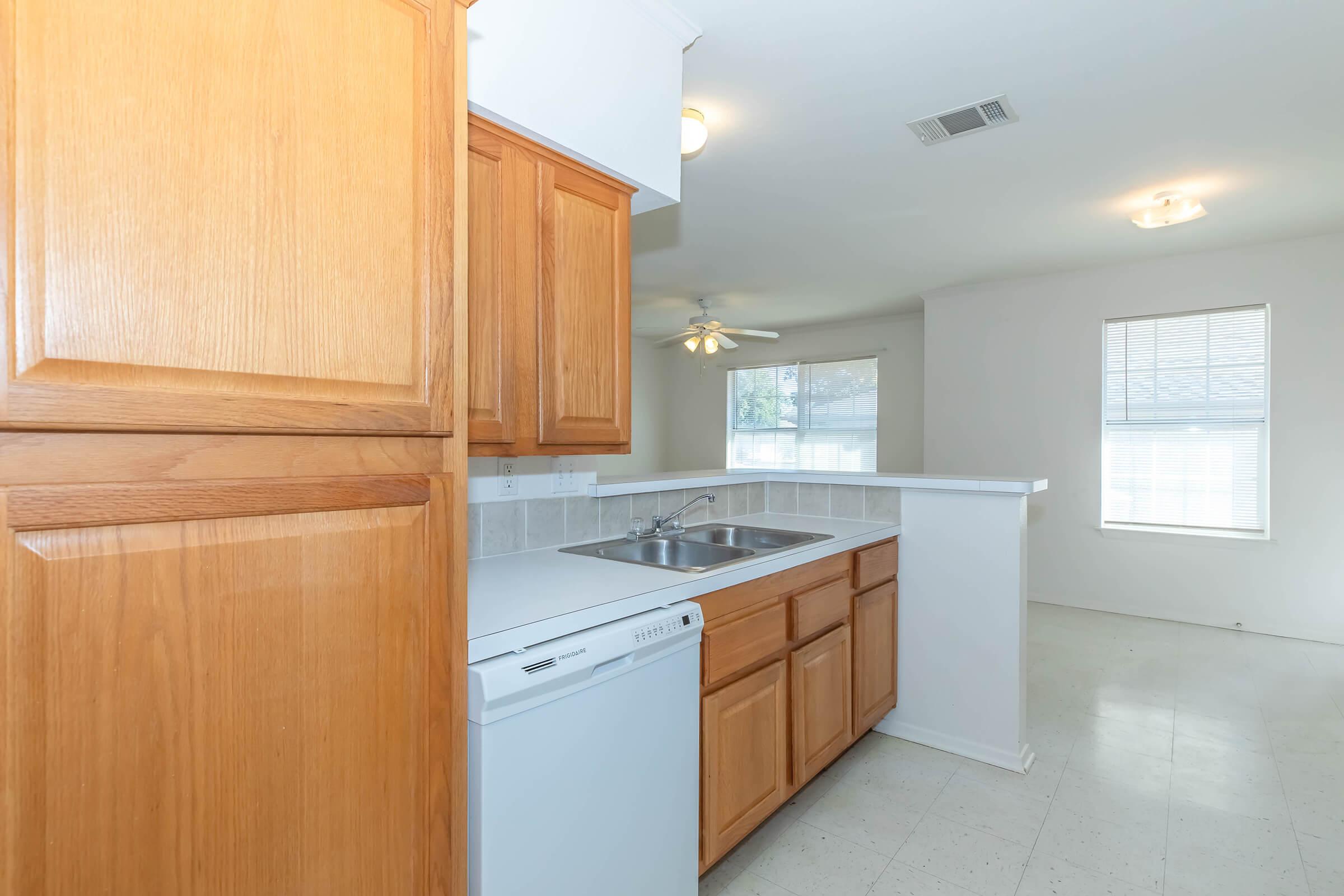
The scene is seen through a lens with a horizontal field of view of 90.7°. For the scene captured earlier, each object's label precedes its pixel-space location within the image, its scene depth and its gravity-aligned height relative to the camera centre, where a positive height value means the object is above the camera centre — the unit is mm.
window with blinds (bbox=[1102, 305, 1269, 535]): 4430 +161
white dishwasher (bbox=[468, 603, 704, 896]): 1238 -676
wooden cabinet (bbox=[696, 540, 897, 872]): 1853 -792
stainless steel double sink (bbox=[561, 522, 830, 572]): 2330 -392
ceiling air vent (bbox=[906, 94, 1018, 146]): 2564 +1301
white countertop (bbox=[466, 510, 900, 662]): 1387 -377
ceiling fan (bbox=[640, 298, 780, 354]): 5375 +884
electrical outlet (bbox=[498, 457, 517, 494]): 2094 -107
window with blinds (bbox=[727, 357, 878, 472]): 7023 +305
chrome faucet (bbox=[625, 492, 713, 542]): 2490 -332
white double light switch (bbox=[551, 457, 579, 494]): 2266 -114
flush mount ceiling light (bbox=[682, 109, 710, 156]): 2521 +1191
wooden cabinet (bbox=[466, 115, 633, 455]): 1575 +370
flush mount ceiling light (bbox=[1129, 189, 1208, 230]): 3443 +1233
